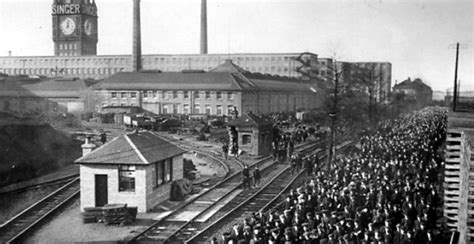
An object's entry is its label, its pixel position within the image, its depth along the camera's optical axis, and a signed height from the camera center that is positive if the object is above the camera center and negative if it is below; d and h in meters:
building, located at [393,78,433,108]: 58.69 +0.22
